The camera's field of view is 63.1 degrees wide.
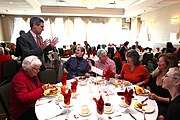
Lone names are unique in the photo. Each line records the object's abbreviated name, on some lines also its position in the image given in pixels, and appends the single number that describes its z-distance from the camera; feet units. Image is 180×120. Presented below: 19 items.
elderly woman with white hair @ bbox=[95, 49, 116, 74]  9.41
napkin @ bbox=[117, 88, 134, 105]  4.57
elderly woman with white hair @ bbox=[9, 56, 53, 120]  5.27
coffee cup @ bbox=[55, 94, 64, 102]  5.21
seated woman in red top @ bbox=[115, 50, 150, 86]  7.95
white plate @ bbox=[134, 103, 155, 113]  4.44
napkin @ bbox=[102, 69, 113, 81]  6.95
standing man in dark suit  8.06
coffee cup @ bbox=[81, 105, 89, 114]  4.33
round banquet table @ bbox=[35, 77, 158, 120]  4.26
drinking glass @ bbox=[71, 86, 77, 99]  5.66
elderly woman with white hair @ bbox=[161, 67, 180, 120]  3.96
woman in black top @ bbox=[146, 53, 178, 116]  6.05
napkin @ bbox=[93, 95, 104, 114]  4.01
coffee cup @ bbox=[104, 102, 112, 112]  4.44
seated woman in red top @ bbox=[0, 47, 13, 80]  12.69
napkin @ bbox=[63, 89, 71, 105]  4.54
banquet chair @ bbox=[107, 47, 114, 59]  22.92
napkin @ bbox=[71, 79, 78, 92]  5.63
